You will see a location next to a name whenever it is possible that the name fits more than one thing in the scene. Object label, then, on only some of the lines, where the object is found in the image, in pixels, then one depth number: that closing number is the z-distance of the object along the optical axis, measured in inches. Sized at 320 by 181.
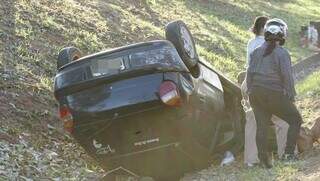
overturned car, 264.5
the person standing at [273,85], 291.9
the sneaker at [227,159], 316.8
